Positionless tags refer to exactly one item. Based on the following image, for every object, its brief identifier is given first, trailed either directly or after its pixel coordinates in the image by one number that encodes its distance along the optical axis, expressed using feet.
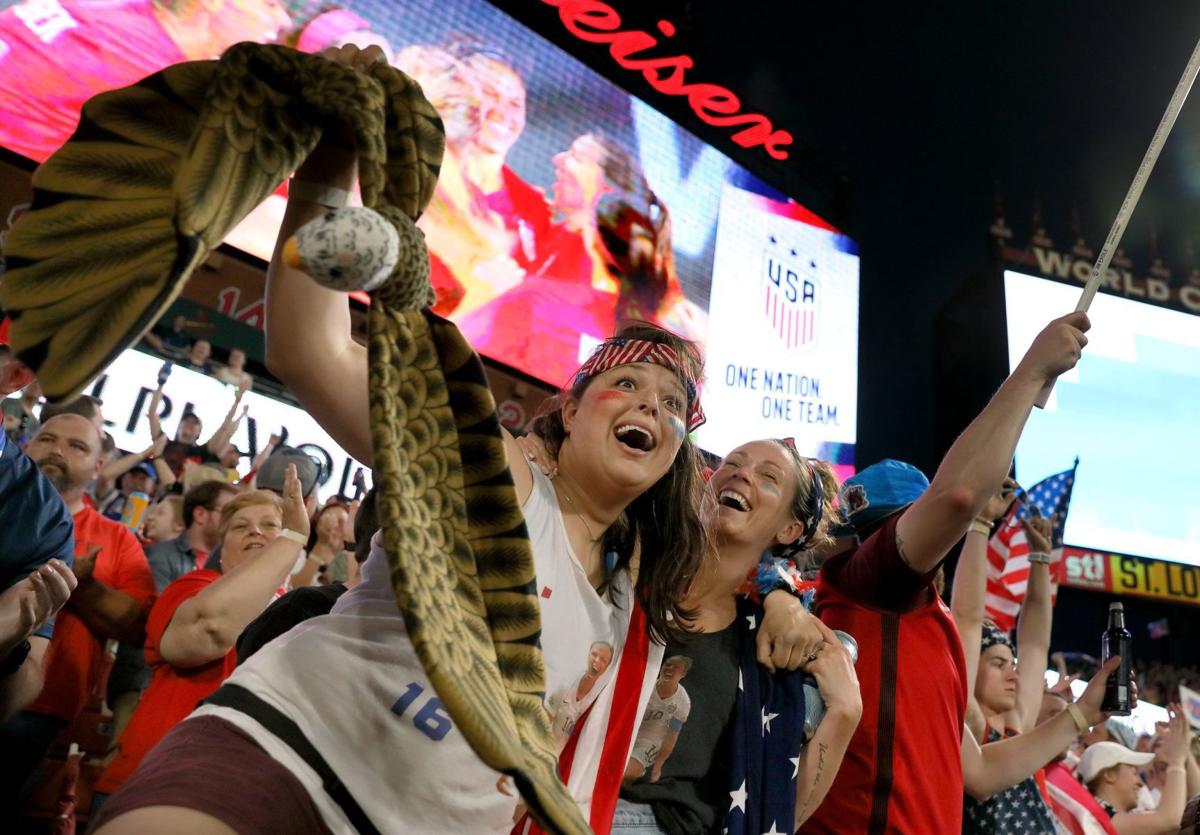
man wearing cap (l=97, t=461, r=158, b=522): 15.69
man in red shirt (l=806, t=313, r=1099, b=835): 6.75
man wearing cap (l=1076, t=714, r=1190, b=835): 14.62
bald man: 8.83
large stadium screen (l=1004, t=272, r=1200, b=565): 40.86
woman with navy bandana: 6.34
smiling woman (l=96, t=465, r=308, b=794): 8.18
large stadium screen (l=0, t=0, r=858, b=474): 26.37
